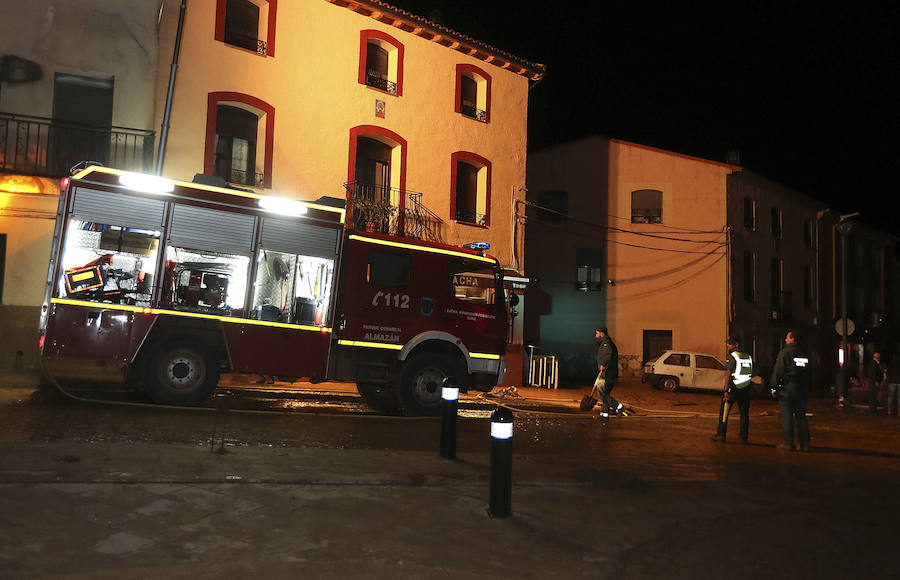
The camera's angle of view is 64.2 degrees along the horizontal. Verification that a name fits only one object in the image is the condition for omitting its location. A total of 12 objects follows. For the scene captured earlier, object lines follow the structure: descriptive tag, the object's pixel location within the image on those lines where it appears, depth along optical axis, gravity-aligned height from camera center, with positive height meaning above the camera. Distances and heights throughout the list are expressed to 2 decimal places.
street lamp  20.19 +0.70
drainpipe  15.14 +4.87
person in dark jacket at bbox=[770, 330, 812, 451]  10.30 -0.30
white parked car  22.97 -0.27
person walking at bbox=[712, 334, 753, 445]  10.68 -0.29
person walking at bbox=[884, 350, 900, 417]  17.44 -0.37
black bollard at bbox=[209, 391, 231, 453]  7.59 -1.03
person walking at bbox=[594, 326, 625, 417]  13.02 -0.19
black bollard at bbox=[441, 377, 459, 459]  7.71 -0.70
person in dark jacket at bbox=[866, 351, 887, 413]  18.16 -0.14
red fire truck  9.73 +0.72
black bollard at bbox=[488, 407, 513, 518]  5.55 -0.87
